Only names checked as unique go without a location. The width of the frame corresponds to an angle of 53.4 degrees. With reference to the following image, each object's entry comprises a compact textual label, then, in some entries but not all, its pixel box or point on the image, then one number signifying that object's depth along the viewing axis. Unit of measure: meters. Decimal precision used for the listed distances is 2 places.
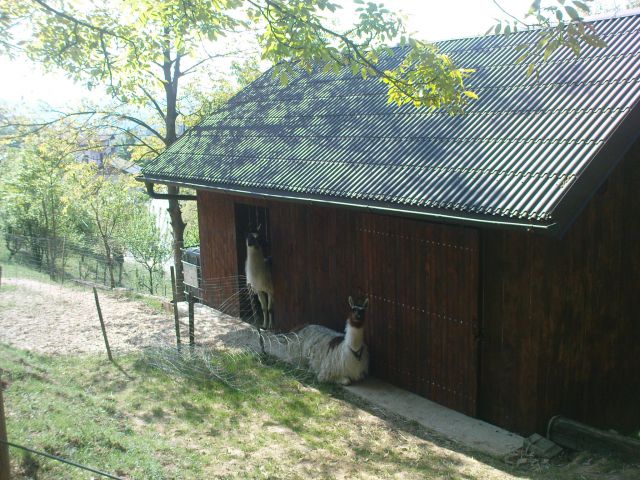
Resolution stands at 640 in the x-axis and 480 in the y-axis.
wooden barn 6.85
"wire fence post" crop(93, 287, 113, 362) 9.28
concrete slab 7.04
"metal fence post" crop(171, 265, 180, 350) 9.56
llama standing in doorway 10.96
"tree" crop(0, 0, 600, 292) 6.61
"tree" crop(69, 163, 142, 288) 21.67
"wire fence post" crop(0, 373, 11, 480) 4.55
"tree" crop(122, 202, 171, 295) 31.88
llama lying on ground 8.62
